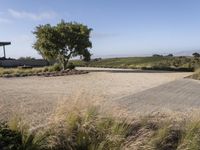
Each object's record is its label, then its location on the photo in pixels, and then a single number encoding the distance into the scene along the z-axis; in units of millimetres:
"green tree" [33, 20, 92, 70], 14030
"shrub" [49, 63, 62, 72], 12921
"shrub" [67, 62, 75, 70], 14189
